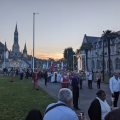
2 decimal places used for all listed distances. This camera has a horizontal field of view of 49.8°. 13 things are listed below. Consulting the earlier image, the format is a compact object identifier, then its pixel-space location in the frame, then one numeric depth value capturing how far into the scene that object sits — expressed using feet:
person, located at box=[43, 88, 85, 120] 6.76
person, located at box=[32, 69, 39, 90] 41.34
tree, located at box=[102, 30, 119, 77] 82.93
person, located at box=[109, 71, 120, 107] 20.55
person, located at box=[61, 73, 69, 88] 33.04
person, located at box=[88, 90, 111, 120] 11.45
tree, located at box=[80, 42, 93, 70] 140.20
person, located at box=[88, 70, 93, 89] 44.67
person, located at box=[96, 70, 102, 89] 45.07
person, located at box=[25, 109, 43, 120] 7.50
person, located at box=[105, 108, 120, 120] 4.82
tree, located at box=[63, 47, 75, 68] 264.24
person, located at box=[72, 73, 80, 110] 22.21
